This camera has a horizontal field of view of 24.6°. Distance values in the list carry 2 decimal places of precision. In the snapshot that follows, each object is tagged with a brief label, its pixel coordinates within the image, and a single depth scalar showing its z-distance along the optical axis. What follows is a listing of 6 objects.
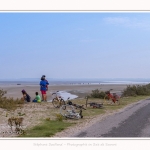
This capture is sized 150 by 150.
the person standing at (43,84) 22.70
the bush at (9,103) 18.89
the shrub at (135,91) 36.19
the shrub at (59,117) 15.21
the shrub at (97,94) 31.11
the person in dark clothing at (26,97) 23.19
